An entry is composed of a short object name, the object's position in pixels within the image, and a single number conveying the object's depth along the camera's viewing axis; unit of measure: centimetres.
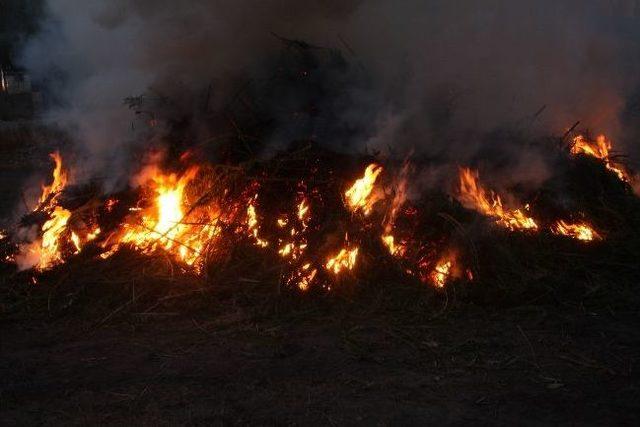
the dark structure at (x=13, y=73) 1404
